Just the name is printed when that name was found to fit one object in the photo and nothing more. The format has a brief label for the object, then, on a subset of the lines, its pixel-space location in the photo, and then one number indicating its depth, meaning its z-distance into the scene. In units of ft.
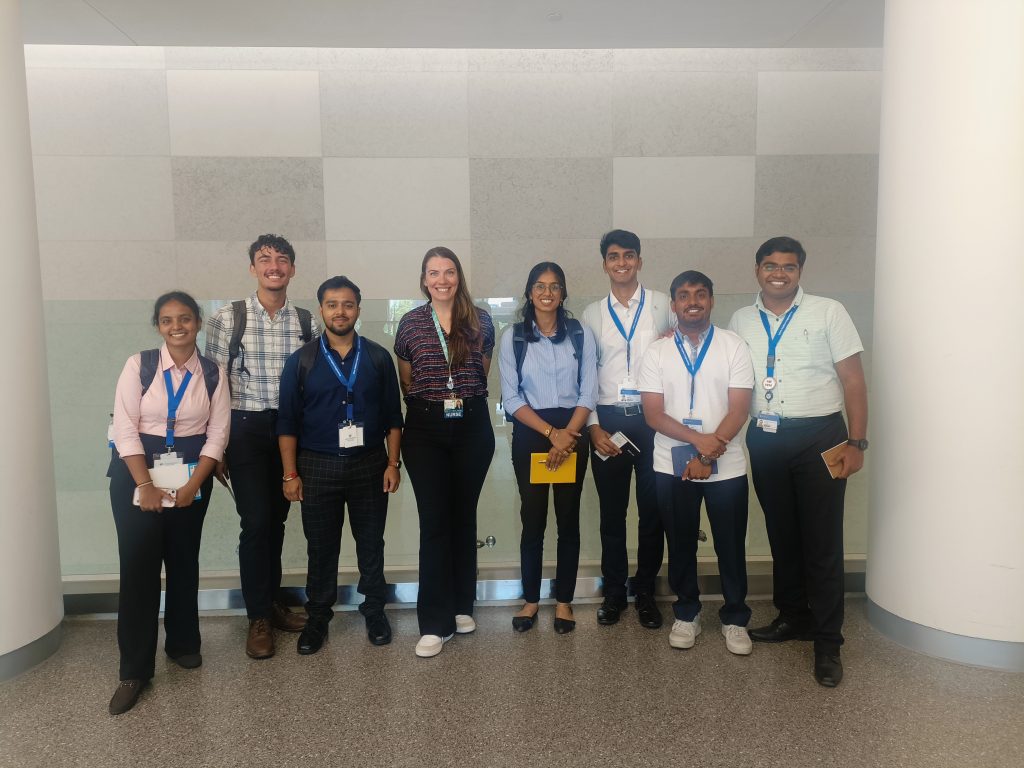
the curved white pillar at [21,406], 10.57
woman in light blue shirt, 11.51
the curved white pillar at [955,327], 10.24
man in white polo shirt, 10.87
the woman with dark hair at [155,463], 9.95
